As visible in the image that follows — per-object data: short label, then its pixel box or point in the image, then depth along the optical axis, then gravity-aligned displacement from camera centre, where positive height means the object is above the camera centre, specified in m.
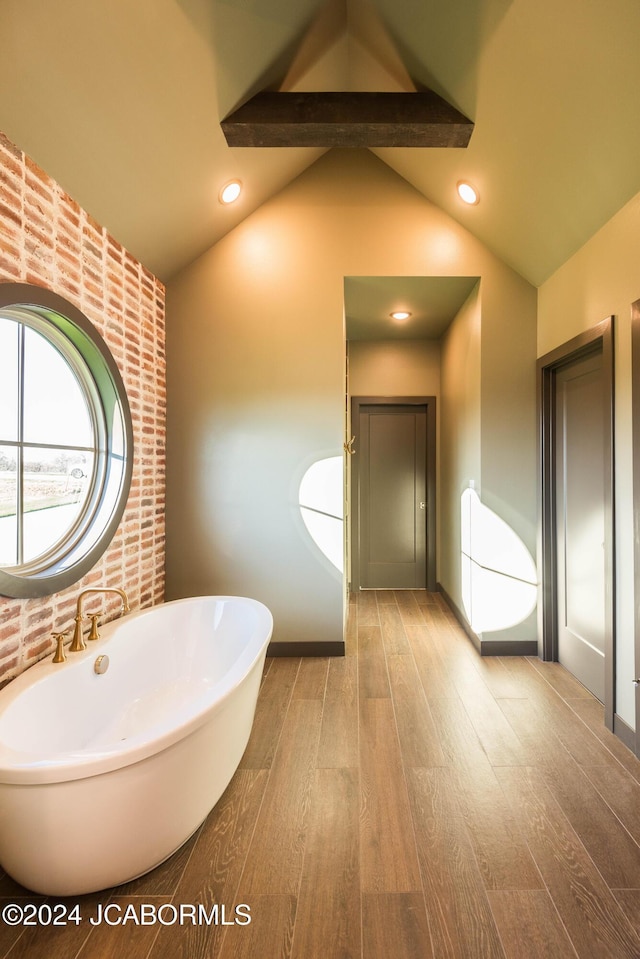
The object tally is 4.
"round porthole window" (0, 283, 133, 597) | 2.06 +0.22
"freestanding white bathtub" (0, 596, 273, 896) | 1.29 -0.86
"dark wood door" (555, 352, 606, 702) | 2.78 -0.21
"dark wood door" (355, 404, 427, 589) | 5.13 -0.10
